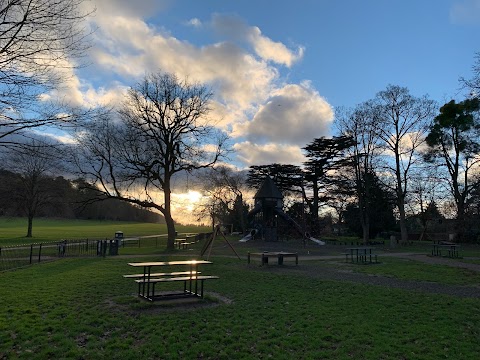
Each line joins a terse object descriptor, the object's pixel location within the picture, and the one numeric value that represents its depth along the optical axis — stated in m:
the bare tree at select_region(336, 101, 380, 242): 43.37
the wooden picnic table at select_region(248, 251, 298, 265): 18.39
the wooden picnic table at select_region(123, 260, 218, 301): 9.38
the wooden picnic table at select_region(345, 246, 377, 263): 21.16
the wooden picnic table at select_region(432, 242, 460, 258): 24.61
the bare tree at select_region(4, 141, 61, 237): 43.25
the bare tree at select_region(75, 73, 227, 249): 28.41
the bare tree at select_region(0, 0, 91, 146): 6.94
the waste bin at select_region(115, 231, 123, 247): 32.72
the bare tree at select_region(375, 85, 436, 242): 40.56
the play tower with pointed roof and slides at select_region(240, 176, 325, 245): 42.84
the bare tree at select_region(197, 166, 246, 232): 55.16
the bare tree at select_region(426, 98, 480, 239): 37.88
